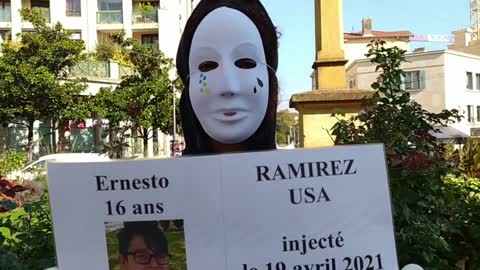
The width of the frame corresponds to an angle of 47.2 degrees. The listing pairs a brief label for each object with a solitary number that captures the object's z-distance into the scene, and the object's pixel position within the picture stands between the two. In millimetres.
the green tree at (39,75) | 19547
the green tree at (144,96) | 20484
